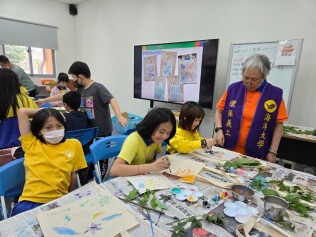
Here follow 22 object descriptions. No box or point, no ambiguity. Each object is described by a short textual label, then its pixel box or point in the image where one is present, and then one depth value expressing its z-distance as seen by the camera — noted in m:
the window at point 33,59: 4.64
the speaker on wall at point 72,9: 5.12
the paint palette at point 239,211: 0.83
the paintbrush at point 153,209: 0.82
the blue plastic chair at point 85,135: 1.90
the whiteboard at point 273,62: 2.25
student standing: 2.15
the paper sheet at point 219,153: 1.46
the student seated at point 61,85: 3.68
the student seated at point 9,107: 1.53
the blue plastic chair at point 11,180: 1.07
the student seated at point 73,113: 2.03
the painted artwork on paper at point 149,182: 1.01
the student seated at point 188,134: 1.51
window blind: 4.37
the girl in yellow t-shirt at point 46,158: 1.17
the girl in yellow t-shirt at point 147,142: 1.17
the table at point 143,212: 0.73
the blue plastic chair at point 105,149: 1.47
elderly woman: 1.50
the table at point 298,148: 2.09
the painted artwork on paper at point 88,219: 0.72
